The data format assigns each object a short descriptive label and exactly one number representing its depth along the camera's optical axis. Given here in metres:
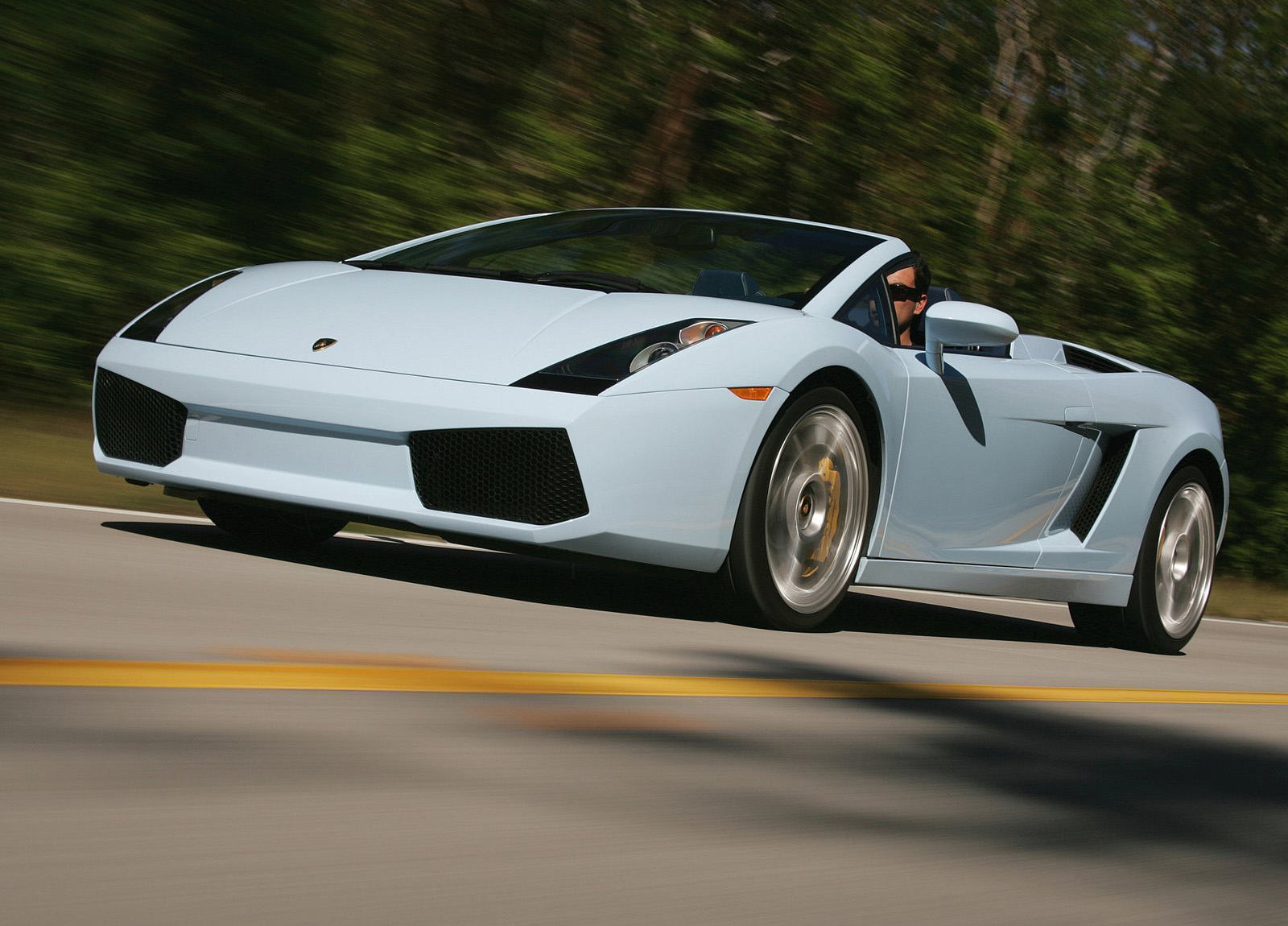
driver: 5.78
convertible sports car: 4.51
